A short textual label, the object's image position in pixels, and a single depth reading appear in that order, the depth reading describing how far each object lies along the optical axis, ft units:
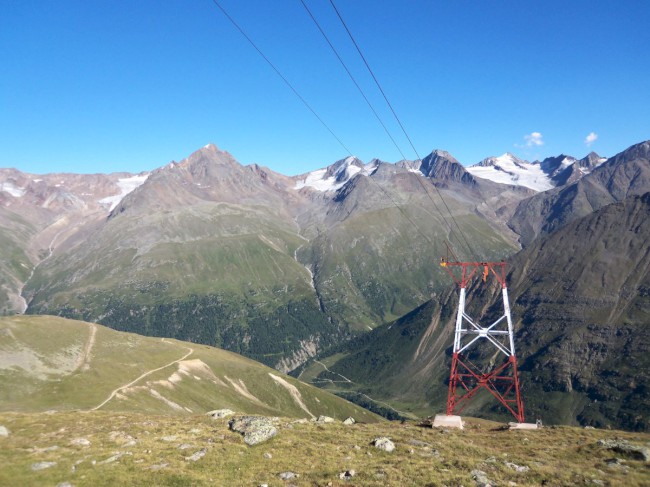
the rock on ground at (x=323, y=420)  234.58
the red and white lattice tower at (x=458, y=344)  255.91
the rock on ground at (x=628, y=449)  151.23
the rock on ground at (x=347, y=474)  130.93
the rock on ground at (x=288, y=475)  131.89
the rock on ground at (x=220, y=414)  239.50
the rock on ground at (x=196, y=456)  148.87
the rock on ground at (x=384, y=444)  162.40
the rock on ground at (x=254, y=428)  173.22
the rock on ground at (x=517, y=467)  139.13
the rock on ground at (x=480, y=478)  124.06
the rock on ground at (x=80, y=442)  168.47
